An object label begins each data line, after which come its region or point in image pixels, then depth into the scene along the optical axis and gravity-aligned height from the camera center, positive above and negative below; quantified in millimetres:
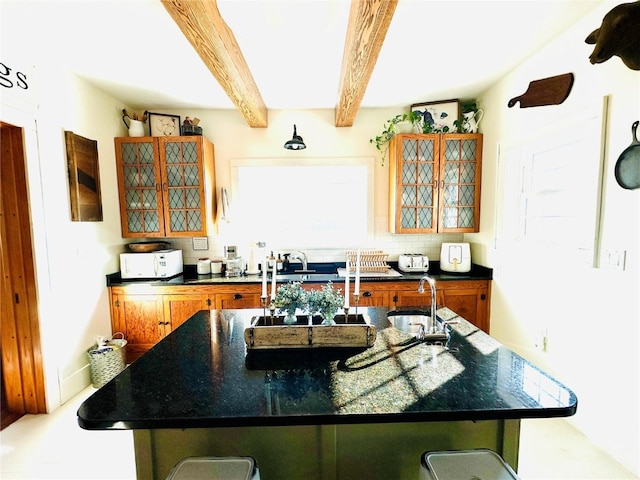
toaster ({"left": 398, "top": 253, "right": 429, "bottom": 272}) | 3205 -486
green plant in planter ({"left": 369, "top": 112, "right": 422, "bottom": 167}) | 3074 +970
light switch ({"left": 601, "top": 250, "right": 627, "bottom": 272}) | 1691 -253
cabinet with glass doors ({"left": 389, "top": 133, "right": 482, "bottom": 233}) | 3043 +379
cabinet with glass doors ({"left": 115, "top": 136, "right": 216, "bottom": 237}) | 3016 +370
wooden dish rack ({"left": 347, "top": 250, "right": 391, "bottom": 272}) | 3221 -467
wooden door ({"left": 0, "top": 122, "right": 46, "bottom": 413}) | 2111 -507
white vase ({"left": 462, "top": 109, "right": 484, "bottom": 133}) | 3023 +1007
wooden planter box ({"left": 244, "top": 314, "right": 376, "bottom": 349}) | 1376 -544
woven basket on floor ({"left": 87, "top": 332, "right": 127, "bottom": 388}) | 2611 -1264
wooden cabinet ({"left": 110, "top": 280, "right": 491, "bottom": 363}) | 2902 -798
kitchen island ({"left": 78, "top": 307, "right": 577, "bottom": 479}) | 946 -622
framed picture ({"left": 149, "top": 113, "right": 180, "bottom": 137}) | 3133 +1036
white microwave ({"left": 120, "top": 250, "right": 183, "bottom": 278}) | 2961 -435
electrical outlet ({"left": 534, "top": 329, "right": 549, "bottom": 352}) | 2246 -953
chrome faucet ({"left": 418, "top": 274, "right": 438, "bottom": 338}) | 1481 -522
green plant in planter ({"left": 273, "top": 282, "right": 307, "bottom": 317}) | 1453 -386
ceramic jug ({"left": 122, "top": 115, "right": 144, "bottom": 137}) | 3036 +965
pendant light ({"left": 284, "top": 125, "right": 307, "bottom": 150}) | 2820 +737
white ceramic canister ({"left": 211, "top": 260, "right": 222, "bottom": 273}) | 3221 -495
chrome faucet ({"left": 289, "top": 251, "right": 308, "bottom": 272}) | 3303 -420
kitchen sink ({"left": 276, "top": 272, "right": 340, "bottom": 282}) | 2988 -602
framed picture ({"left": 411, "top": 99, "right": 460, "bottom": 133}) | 3098 +1103
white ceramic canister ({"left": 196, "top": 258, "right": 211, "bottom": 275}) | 3217 -501
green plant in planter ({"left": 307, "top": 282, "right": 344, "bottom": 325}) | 1433 -410
